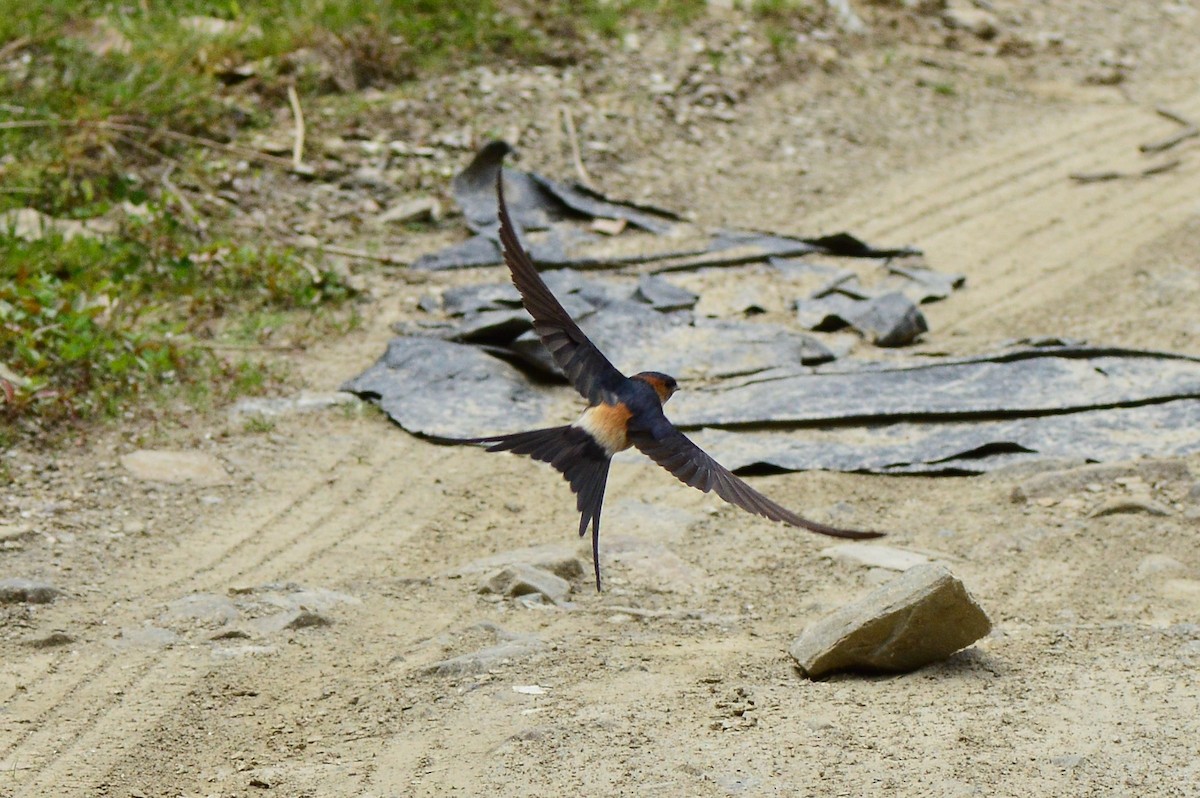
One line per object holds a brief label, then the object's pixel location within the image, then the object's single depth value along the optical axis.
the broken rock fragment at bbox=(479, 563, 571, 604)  7.50
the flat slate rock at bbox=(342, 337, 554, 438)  10.15
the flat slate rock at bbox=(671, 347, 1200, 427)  10.04
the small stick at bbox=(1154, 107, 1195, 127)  16.98
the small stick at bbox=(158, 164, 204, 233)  12.24
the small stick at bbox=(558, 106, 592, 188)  14.83
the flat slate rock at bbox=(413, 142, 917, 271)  12.94
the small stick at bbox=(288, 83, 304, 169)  13.91
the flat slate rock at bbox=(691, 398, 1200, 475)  9.43
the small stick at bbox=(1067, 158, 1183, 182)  15.21
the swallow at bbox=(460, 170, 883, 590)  6.05
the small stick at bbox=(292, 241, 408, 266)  12.77
